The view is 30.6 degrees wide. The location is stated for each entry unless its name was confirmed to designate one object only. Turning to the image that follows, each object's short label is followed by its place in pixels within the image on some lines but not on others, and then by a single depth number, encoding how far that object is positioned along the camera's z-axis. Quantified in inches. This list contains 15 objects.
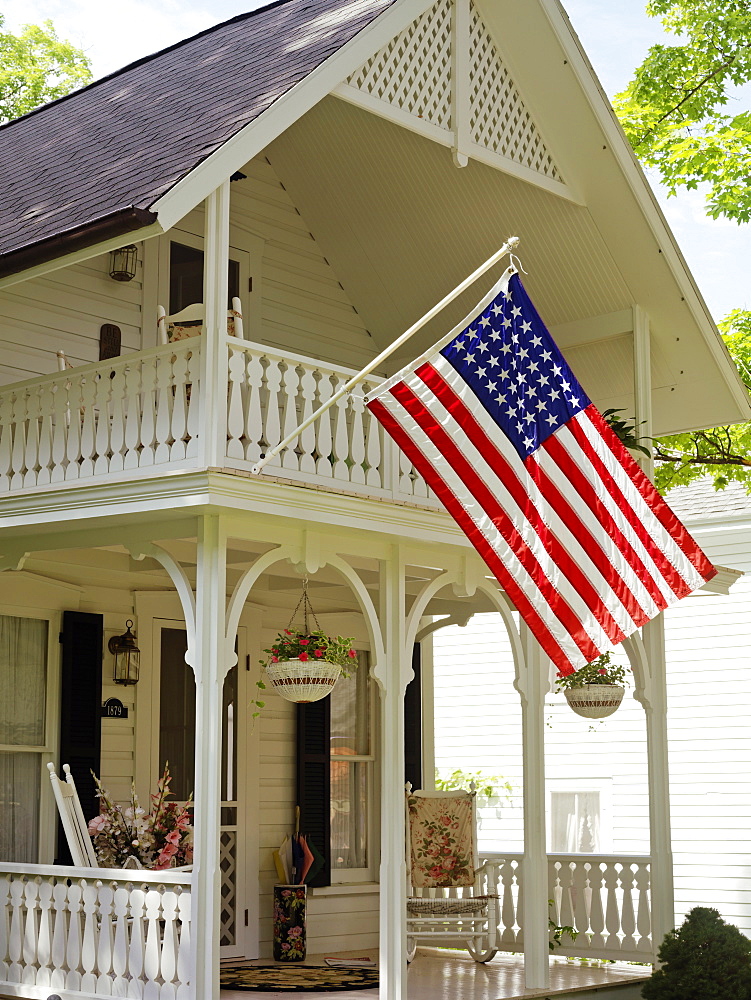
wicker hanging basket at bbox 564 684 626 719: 448.5
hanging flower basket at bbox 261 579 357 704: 345.4
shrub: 364.2
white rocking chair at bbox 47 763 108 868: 331.3
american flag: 280.7
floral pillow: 425.1
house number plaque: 414.3
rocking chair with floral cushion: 418.3
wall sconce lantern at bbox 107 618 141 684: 417.7
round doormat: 367.2
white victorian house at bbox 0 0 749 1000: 311.0
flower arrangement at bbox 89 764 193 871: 332.2
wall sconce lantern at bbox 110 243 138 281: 420.8
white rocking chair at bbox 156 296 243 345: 363.6
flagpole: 294.9
